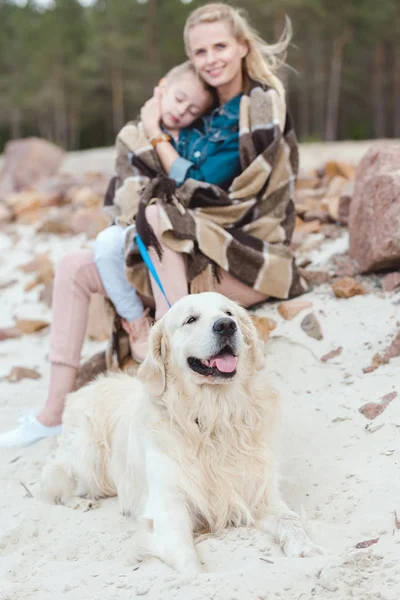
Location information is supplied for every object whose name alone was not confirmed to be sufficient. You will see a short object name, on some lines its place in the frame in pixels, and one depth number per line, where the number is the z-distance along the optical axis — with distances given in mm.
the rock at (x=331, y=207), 5223
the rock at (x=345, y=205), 4949
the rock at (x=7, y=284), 6480
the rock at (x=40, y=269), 6195
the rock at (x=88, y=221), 6687
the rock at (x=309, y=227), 5129
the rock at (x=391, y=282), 3916
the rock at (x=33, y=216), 8203
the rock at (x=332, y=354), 3646
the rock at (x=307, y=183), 6586
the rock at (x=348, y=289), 3980
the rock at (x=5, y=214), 8594
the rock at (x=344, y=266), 4242
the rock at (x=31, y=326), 5504
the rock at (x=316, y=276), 4242
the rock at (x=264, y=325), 3842
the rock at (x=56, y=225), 7273
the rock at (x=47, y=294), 5828
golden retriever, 2408
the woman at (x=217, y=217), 3512
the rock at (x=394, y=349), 3355
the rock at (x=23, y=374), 4688
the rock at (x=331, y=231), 4918
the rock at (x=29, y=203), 8727
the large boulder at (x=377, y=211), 3863
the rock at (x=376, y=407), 2994
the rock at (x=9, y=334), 5461
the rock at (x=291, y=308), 3939
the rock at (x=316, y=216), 5273
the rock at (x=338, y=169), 6578
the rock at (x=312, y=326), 3812
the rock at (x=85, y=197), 8031
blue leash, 3418
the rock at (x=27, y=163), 12396
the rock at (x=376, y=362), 3355
